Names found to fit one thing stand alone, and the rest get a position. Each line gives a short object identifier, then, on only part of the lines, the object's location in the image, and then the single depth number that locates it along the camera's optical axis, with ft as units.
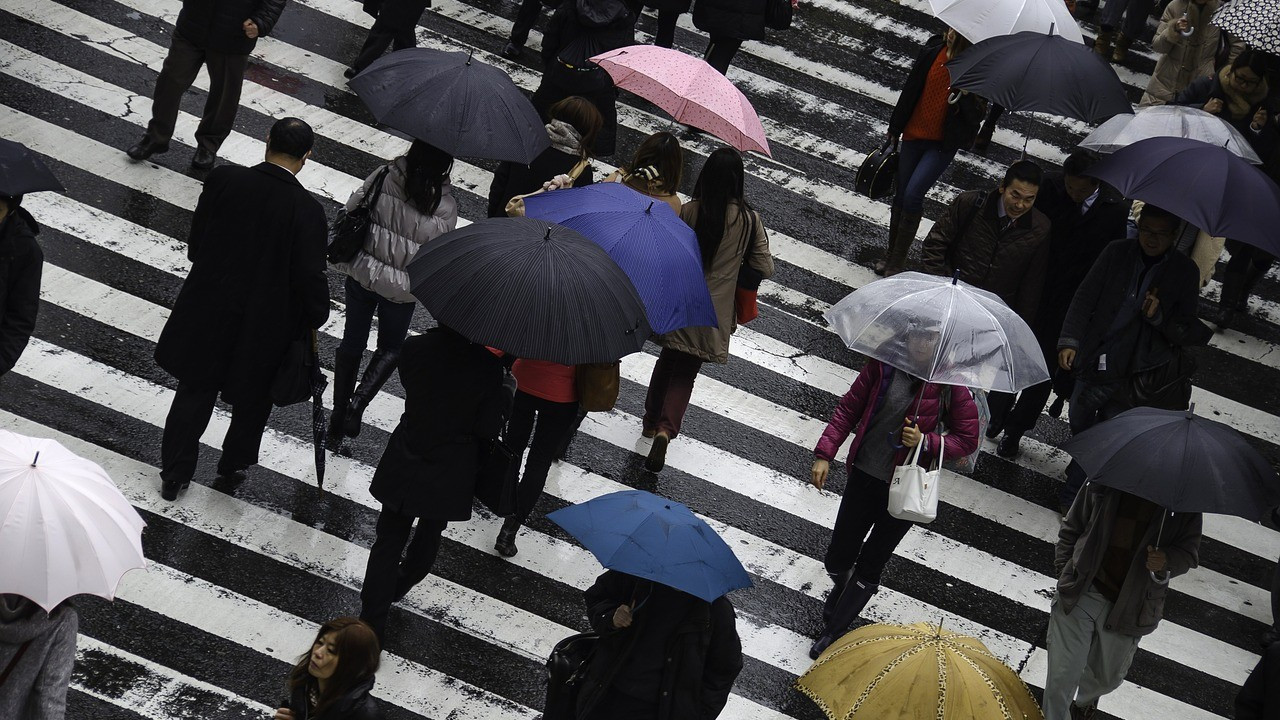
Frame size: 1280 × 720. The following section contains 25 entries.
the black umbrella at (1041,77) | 62.90
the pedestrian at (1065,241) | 62.80
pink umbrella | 60.85
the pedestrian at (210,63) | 66.39
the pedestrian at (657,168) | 55.31
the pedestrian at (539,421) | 49.85
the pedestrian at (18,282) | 45.80
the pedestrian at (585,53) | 70.37
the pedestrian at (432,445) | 43.55
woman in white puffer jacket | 51.96
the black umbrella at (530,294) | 41.86
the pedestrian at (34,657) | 34.40
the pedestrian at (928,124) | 69.67
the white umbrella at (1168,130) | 65.00
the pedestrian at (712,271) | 55.42
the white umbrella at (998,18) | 69.00
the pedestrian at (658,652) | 38.68
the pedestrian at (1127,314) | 58.34
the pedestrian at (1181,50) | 83.56
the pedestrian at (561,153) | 57.06
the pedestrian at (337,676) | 33.88
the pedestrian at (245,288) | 47.98
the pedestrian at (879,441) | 48.80
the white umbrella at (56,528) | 33.27
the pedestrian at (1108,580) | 47.21
